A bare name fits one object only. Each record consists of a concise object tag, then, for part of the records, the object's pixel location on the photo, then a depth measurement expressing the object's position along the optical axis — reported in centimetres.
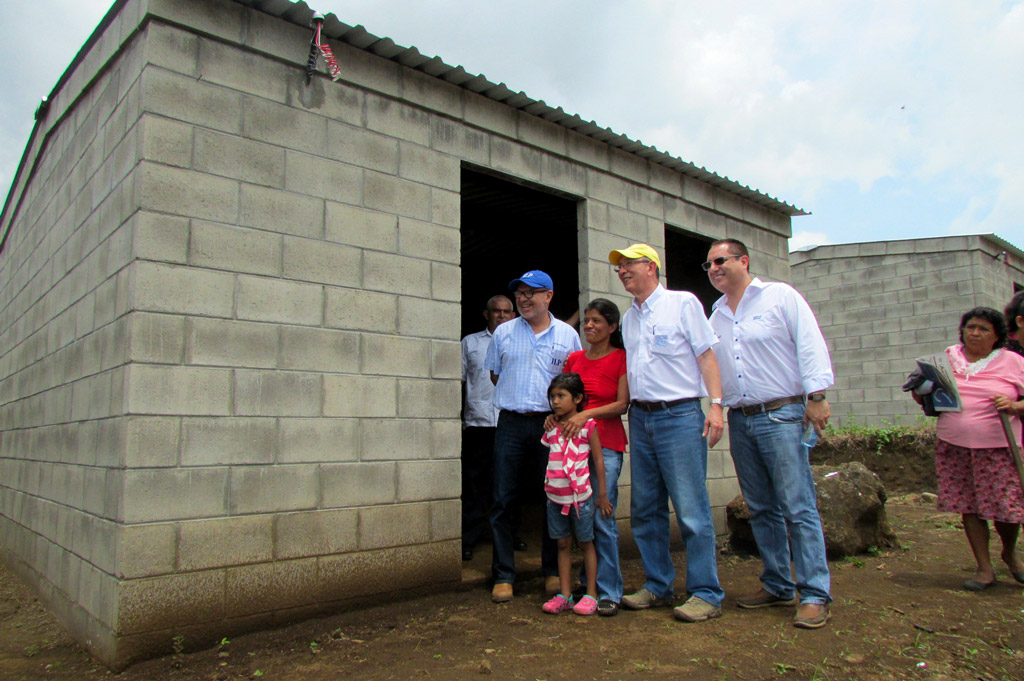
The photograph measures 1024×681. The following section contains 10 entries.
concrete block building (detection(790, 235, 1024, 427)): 1089
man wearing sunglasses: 354
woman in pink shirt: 419
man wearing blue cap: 415
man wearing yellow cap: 369
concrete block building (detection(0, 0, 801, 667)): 343
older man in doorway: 519
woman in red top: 385
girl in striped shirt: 378
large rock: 527
